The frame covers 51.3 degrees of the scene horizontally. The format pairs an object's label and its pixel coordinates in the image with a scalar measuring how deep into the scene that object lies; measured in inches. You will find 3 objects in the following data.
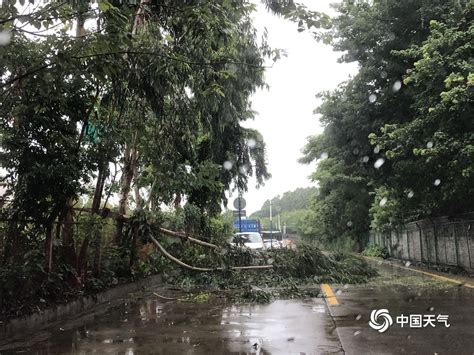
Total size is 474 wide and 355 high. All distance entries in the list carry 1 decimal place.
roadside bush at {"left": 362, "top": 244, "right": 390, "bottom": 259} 1093.5
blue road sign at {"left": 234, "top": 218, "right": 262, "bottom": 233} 1439.1
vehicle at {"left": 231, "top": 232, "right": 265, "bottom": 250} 865.0
